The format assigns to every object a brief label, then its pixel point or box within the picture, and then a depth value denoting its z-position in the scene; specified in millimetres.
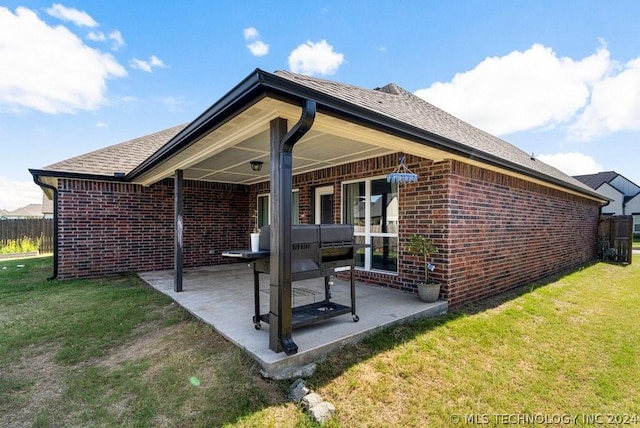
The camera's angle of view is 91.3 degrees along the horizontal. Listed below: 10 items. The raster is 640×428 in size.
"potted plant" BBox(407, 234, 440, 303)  4977
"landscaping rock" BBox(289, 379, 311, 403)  2714
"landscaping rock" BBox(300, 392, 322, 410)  2605
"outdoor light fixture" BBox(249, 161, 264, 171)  6263
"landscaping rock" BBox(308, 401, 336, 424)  2492
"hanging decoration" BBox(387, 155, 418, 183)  4707
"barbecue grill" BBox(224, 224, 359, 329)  3432
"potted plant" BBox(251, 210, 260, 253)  3425
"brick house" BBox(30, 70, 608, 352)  3422
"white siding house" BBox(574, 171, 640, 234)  32497
